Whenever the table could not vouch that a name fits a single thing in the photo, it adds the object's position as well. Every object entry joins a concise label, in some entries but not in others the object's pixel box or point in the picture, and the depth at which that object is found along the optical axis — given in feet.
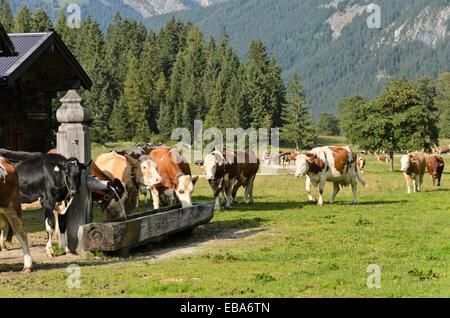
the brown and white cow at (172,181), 62.44
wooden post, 50.80
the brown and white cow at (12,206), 41.88
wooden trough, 46.52
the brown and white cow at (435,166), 135.26
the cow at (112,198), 54.29
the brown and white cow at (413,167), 117.29
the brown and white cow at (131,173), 61.57
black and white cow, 47.96
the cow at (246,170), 90.07
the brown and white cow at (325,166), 88.07
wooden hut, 81.20
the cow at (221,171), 80.79
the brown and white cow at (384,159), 273.95
